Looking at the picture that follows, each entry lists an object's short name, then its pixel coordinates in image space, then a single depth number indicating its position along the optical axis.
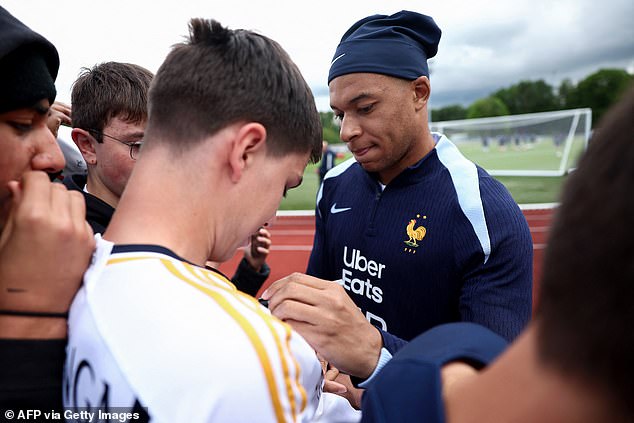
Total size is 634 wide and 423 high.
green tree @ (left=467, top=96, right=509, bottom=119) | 83.94
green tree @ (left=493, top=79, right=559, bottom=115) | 77.06
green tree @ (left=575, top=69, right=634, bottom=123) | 64.56
